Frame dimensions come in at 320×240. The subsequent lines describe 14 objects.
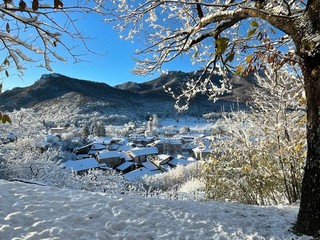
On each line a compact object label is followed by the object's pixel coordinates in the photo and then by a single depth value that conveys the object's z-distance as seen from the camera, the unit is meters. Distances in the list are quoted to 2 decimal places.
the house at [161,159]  43.47
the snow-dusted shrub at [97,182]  17.56
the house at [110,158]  44.28
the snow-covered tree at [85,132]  70.05
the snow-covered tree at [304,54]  3.03
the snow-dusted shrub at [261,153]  6.75
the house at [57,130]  79.00
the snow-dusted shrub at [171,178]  32.44
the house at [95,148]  52.32
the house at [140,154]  47.66
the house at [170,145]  61.19
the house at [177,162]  44.22
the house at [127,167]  41.31
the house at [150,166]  40.14
